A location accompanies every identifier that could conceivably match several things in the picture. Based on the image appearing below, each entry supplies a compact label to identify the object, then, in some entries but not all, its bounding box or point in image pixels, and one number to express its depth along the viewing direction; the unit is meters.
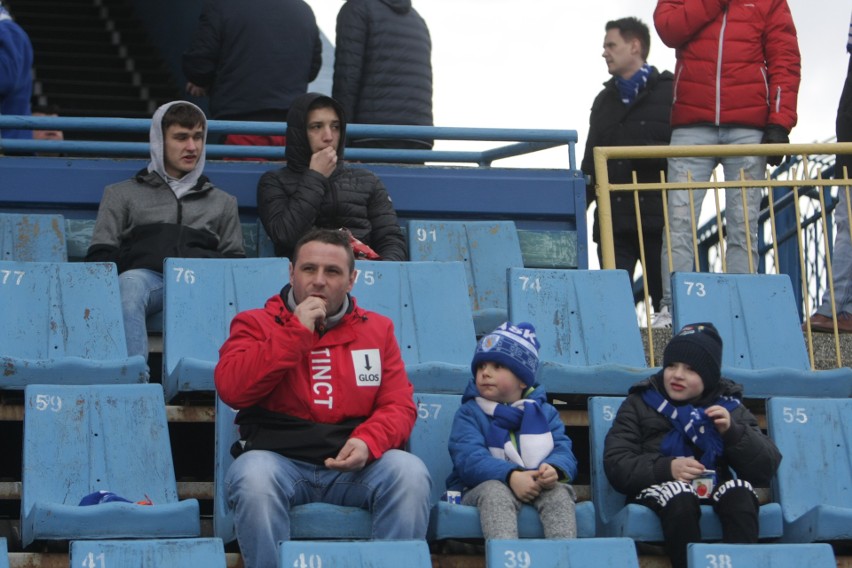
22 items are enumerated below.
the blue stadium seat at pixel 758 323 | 12.25
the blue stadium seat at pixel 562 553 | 8.60
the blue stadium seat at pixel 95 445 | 10.19
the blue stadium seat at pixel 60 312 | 11.61
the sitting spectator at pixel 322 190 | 13.39
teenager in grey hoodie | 12.90
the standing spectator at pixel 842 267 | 14.11
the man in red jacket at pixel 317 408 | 9.48
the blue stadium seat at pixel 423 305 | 12.12
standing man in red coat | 14.77
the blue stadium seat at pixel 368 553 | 8.34
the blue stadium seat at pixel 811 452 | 10.98
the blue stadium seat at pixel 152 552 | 8.24
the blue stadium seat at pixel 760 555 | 8.87
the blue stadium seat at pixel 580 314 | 12.23
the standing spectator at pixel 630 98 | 15.95
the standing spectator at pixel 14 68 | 15.67
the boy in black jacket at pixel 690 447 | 10.12
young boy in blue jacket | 9.86
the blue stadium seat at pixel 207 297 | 11.57
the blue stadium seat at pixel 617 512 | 10.12
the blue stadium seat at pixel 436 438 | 10.60
